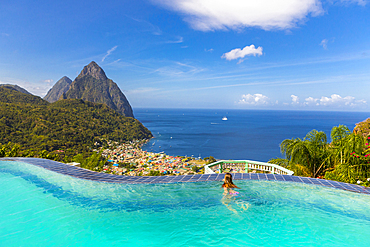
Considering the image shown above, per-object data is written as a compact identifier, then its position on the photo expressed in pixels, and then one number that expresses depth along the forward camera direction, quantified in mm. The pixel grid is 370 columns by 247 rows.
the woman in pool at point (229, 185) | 5823
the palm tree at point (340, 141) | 6803
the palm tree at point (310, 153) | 8155
